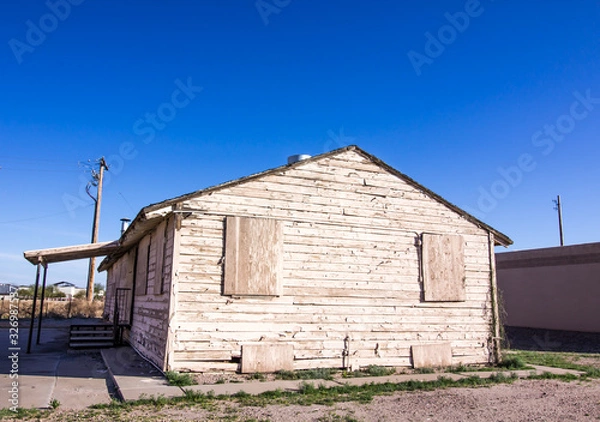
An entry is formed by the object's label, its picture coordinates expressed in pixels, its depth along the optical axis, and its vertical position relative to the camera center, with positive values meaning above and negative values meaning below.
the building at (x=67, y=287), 61.62 +0.59
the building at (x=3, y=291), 35.16 +0.00
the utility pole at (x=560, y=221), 41.22 +6.27
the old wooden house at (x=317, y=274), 9.59 +0.44
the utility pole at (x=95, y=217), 31.06 +4.77
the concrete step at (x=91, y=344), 13.95 -1.50
